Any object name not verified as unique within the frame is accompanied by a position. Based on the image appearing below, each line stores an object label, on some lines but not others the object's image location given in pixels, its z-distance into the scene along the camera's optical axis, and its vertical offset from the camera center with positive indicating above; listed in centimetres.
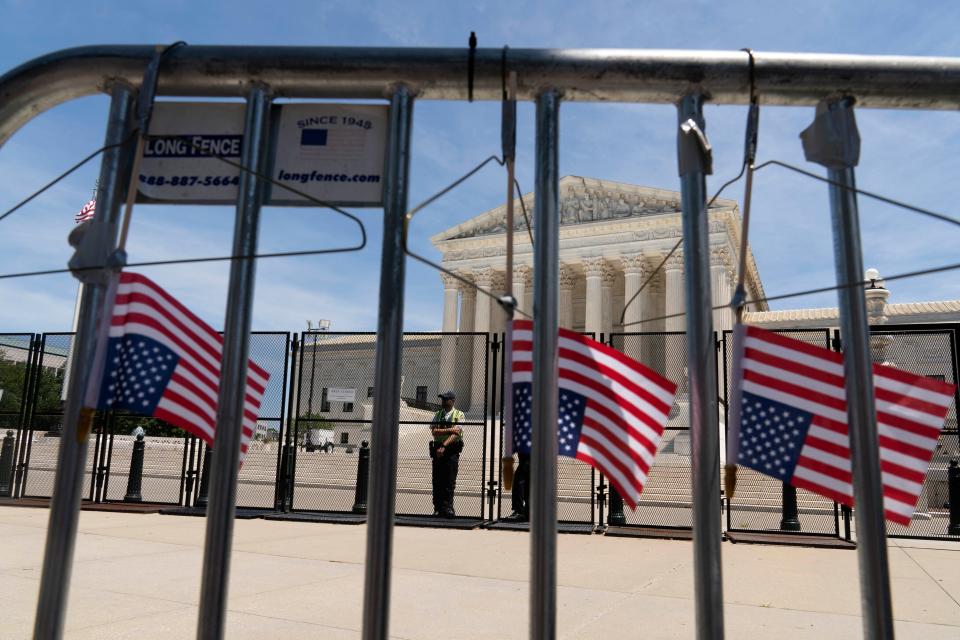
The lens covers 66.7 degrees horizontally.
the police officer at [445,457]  1174 +10
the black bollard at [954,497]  1098 -24
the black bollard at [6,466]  1365 -33
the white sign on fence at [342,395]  1257 +111
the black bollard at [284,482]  1211 -40
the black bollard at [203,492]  1216 -62
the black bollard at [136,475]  1322 -40
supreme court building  4859 +1451
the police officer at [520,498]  1097 -48
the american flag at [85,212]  1123 +387
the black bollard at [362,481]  1173 -33
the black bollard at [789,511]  1059 -52
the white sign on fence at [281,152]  243 +101
